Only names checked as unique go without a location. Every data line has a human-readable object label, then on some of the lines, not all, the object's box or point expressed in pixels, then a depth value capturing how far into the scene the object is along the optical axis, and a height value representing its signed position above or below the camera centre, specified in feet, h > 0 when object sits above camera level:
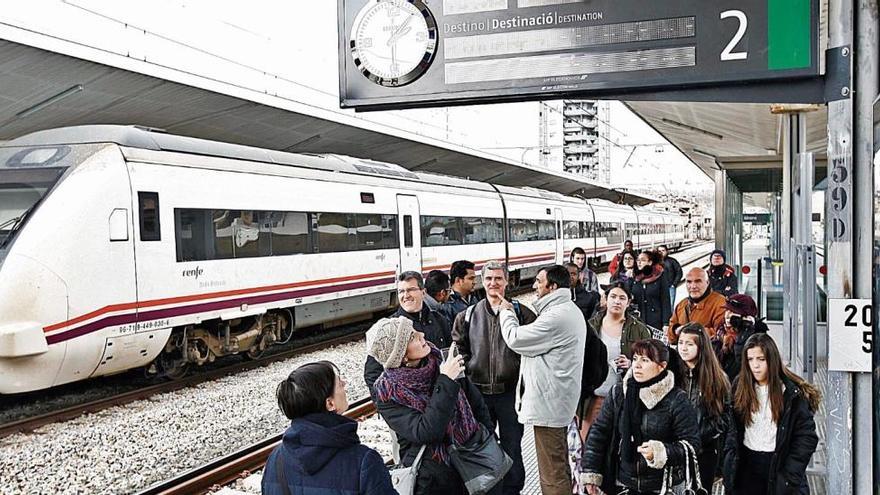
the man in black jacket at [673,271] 35.35 -2.57
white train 25.63 -0.90
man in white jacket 14.30 -2.73
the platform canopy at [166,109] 38.06 +6.94
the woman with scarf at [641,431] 12.03 -3.26
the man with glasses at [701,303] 19.65 -2.23
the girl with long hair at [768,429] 12.50 -3.39
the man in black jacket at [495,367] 15.58 -2.87
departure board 11.34 +2.60
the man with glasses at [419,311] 17.03 -1.98
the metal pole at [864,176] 9.78 +0.40
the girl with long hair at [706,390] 13.16 -2.92
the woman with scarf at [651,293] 27.43 -2.66
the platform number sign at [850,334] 9.76 -1.51
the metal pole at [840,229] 9.96 -0.24
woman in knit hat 10.46 -2.32
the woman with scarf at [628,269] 28.63 -2.01
